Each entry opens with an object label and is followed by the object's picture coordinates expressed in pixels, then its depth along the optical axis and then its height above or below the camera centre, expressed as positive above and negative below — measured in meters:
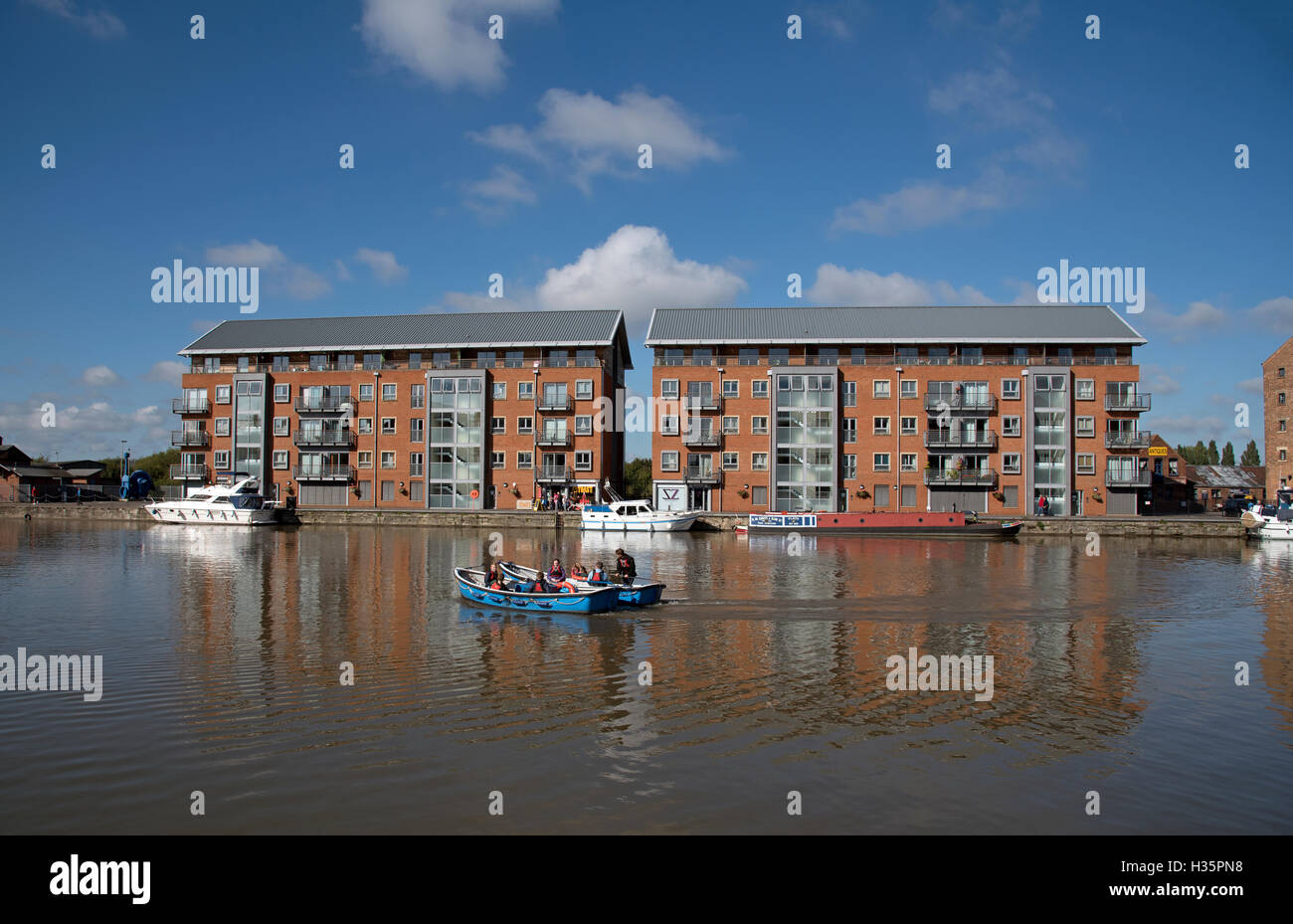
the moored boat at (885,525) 65.62 -4.04
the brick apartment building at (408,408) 82.00 +6.90
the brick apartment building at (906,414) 76.06 +5.97
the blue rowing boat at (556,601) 27.00 -4.25
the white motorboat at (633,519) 68.62 -3.73
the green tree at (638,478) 129.85 -0.62
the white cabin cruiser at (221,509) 74.88 -3.34
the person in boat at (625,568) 29.88 -3.44
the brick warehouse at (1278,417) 80.75 +6.10
